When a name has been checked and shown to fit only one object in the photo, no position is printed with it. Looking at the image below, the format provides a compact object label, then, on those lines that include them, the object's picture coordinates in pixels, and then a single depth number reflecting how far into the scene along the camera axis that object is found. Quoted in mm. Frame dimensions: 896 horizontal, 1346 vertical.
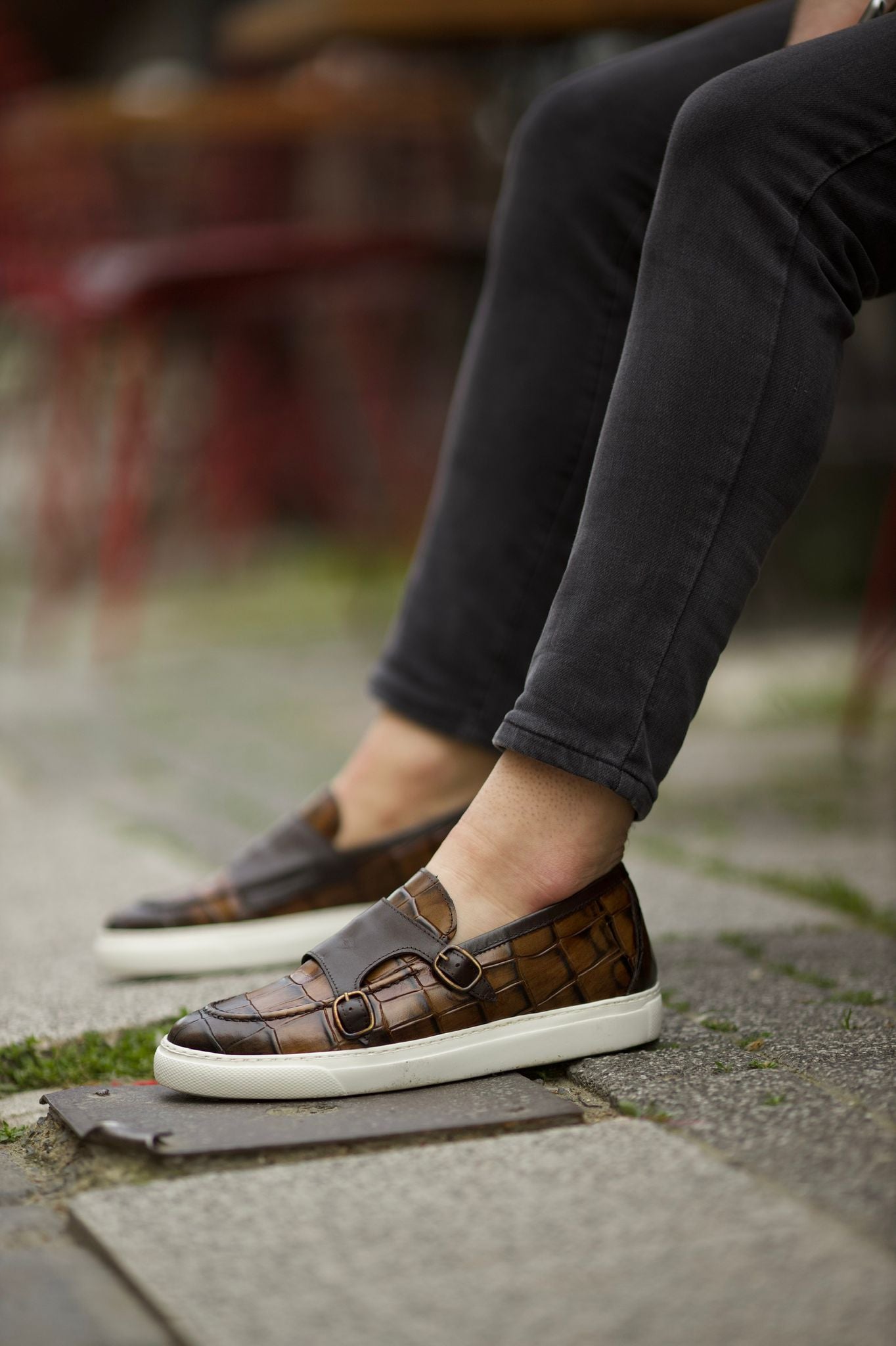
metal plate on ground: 2232
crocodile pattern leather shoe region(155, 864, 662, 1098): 2301
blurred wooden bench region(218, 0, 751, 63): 3589
